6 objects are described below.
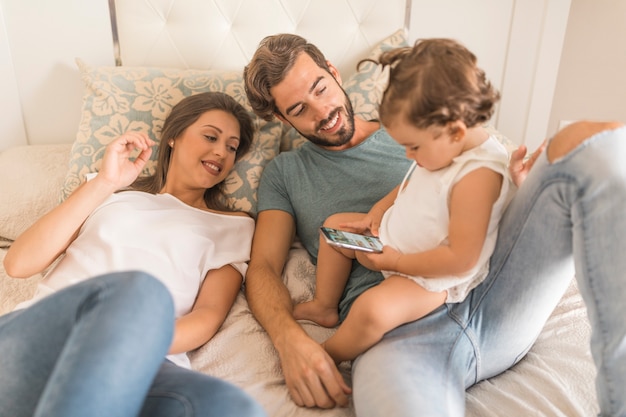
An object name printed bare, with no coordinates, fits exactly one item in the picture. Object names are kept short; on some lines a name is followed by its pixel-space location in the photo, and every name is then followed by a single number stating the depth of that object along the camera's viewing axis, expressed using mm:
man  793
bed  1014
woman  688
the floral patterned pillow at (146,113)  1562
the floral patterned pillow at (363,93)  1697
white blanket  954
